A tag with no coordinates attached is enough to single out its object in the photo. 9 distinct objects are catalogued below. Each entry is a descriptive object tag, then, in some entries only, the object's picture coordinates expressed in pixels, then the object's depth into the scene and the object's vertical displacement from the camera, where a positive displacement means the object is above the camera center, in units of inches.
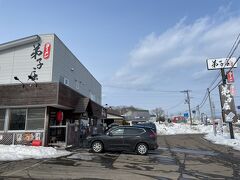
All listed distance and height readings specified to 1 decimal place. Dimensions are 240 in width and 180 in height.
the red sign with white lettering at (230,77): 799.2 +184.0
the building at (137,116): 2326.0 +52.6
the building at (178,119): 3167.9 +0.9
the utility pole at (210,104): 1026.2 +75.7
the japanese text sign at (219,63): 825.8 +258.8
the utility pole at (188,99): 1940.1 +222.2
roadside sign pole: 759.0 +160.2
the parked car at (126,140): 422.6 -48.5
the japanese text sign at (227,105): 766.0 +58.9
